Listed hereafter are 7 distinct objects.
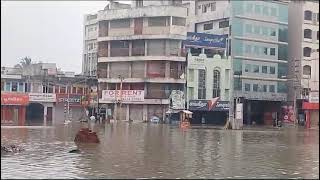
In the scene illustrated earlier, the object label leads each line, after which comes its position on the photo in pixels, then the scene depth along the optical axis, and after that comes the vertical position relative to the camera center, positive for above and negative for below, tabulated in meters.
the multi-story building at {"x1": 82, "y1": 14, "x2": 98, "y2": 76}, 96.19 +10.16
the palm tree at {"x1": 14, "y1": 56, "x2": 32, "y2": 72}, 79.19 +5.34
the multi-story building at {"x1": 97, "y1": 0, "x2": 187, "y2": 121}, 68.12 +4.79
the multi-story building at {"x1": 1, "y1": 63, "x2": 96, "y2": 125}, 72.38 +0.95
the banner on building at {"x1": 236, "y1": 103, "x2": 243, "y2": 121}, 54.72 -1.34
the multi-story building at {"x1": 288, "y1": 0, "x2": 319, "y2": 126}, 73.06 +7.51
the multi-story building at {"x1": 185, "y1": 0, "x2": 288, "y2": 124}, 70.00 +7.18
